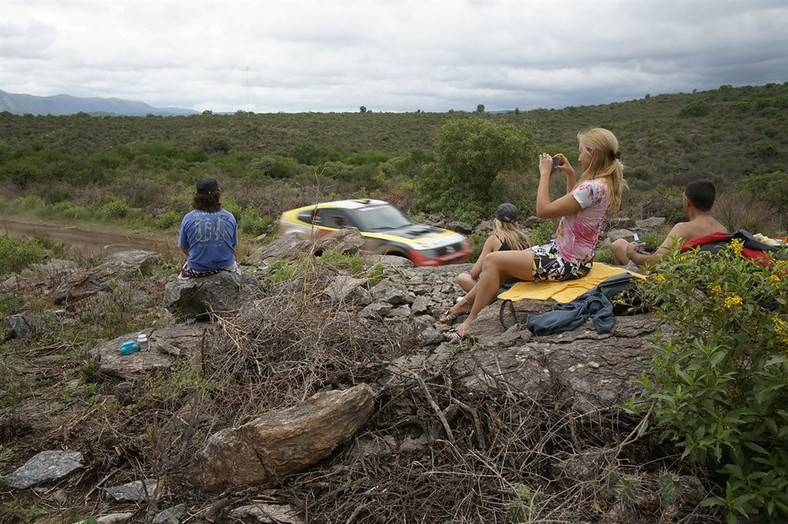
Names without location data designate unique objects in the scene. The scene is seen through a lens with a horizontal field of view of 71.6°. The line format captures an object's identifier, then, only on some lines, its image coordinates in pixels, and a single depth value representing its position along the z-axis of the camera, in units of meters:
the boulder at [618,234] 11.43
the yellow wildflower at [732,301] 2.26
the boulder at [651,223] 12.56
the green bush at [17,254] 9.85
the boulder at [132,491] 3.25
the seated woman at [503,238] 5.17
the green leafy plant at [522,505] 2.44
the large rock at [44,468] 3.55
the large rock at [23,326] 6.20
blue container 4.96
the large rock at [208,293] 5.54
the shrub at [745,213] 11.01
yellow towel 4.07
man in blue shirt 5.44
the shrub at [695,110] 35.84
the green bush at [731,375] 2.23
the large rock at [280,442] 2.90
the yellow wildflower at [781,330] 2.22
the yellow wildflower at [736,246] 2.57
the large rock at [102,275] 7.73
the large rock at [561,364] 3.05
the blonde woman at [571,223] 3.96
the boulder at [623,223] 12.99
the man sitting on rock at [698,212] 4.08
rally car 8.32
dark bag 3.60
